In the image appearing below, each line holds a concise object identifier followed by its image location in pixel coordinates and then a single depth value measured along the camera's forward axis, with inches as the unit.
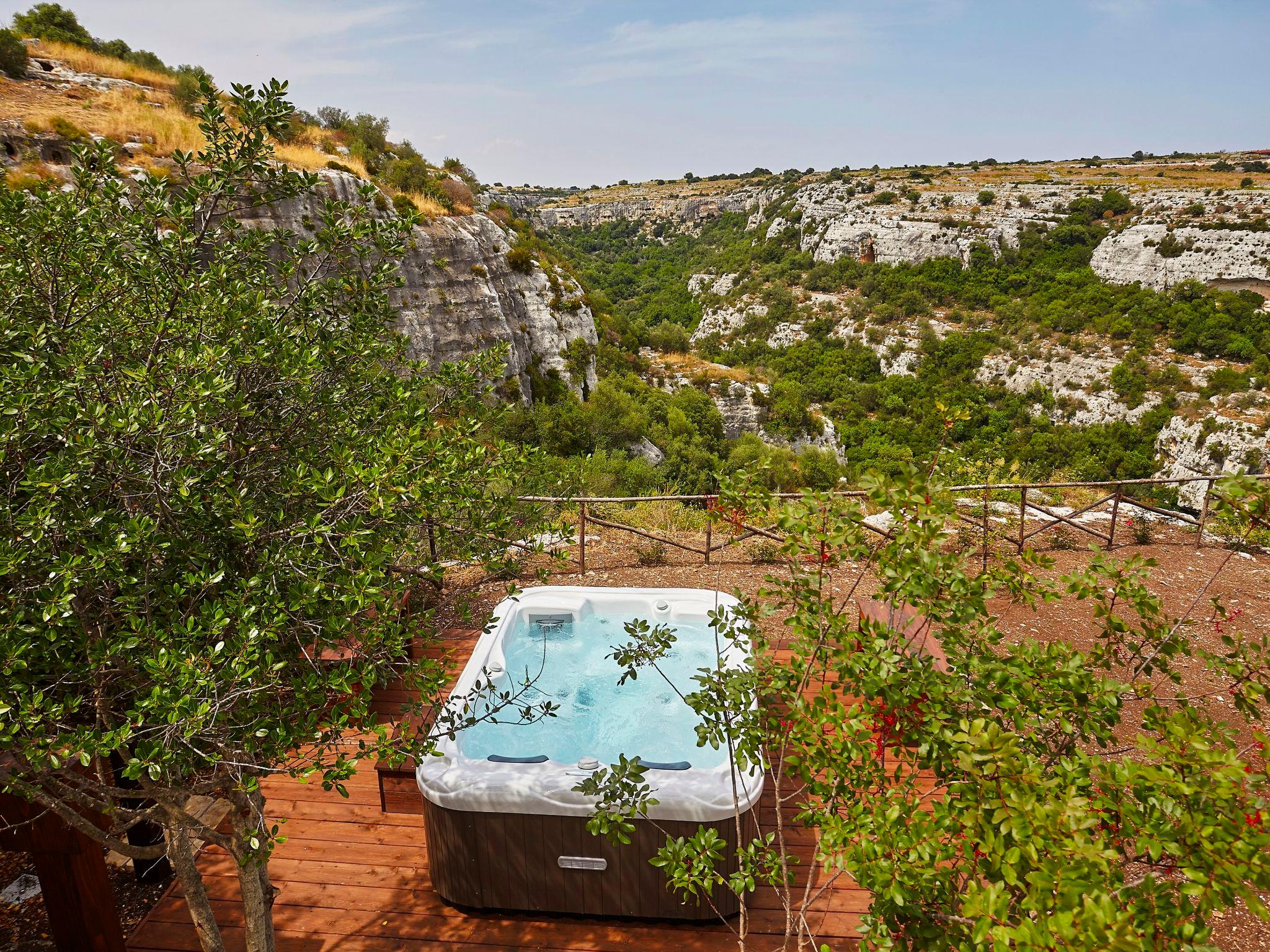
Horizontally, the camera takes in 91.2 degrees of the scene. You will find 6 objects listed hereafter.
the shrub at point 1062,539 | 336.8
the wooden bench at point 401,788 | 167.2
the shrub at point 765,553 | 321.4
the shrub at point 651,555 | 327.0
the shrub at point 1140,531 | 332.8
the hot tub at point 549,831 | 136.9
